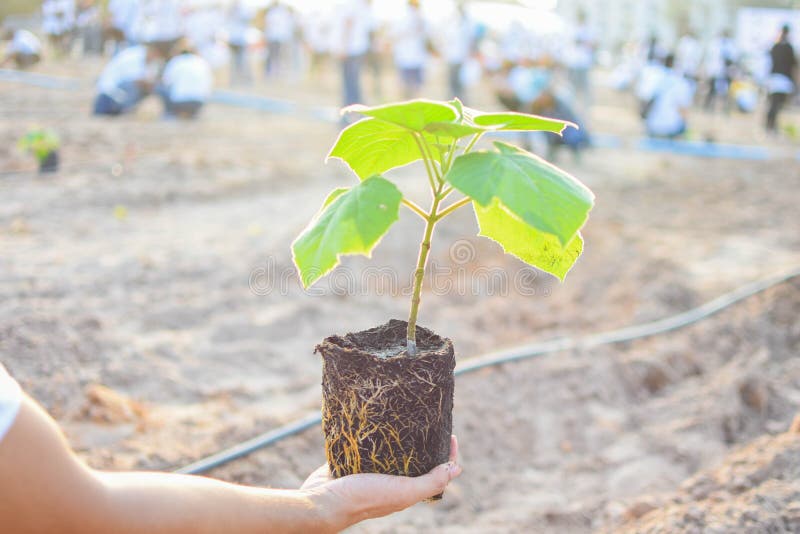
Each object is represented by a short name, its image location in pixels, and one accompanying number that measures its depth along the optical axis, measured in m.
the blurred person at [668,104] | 9.96
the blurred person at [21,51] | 12.64
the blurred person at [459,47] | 11.30
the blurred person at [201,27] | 14.67
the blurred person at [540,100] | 7.89
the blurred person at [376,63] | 13.84
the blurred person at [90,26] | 16.11
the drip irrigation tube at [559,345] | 2.62
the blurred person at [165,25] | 11.91
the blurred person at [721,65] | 14.94
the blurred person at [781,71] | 11.27
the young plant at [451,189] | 1.17
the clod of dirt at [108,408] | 2.80
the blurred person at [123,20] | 13.52
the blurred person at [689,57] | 16.39
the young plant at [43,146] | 5.82
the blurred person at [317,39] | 15.64
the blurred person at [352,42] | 9.22
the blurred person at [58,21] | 15.94
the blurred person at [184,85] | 8.96
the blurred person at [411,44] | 11.19
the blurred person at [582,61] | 11.90
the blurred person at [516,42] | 15.28
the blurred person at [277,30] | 15.13
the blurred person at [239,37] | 15.27
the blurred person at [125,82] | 8.84
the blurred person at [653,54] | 14.06
